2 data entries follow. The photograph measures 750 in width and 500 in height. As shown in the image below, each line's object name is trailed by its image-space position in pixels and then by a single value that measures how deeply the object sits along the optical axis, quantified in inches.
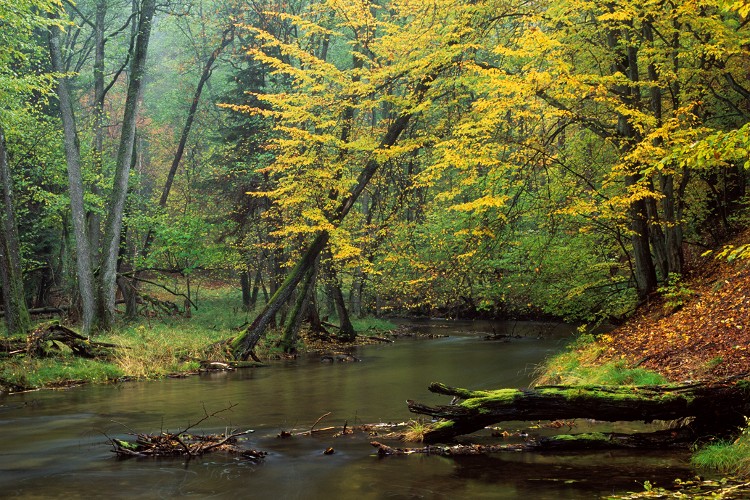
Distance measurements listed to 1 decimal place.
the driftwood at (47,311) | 873.2
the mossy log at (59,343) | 579.8
